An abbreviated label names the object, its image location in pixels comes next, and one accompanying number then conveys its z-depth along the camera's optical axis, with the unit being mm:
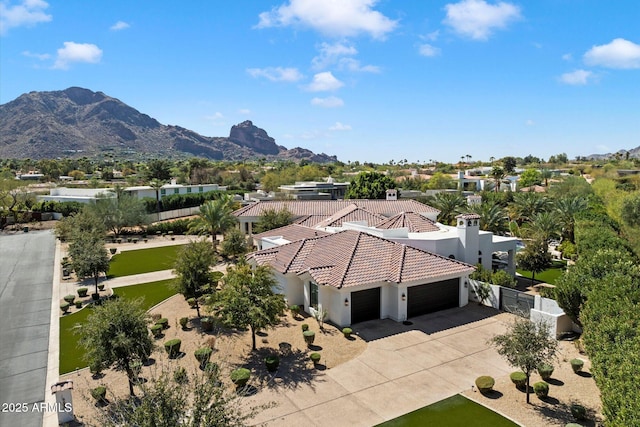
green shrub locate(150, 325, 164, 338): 25516
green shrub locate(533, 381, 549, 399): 18031
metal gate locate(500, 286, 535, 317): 27828
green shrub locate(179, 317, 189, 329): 26906
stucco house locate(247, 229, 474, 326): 26984
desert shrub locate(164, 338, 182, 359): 22438
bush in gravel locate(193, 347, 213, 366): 20405
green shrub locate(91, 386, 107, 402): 17516
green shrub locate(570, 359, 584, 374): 20312
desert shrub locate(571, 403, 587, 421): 16453
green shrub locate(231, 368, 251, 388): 19008
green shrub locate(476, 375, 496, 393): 18609
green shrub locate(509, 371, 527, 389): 18891
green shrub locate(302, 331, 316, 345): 23859
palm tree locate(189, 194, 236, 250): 50250
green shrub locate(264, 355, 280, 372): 21031
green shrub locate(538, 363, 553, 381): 19062
